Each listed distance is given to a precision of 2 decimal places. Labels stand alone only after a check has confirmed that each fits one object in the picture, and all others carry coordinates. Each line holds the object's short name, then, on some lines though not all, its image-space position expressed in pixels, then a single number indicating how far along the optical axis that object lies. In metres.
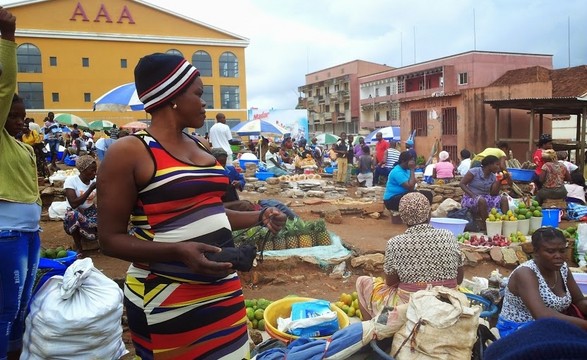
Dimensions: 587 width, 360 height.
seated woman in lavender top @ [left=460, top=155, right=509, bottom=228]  7.31
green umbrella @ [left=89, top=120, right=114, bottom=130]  23.86
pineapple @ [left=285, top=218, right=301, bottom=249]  6.20
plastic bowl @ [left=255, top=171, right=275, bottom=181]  14.55
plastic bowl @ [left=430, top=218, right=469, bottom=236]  6.61
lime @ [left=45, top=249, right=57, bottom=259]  4.22
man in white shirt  8.52
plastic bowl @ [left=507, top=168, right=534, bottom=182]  9.83
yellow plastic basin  3.28
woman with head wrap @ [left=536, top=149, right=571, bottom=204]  8.30
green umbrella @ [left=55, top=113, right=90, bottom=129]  19.89
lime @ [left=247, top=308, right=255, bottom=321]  4.12
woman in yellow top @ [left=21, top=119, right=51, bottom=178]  8.95
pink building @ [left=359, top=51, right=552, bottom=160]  17.66
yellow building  37.97
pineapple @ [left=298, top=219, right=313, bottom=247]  6.27
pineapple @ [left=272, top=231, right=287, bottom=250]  6.16
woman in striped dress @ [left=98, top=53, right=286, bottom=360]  1.49
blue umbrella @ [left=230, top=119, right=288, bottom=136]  18.45
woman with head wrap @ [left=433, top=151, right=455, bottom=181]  11.38
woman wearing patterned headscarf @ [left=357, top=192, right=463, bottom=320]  3.18
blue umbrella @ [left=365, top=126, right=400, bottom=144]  24.09
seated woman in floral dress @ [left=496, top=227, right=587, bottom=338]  3.06
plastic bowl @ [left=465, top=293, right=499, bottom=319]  3.23
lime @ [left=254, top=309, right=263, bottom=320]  4.15
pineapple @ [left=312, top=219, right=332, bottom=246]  6.35
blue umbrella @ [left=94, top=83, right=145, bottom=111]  9.12
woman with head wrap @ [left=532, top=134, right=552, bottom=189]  9.05
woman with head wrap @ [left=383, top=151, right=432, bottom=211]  7.68
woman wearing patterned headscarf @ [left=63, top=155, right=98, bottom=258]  5.31
